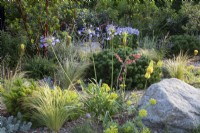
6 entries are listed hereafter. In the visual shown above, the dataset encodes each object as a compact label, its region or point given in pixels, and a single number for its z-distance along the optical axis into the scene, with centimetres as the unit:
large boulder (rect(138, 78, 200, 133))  461
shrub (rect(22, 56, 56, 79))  716
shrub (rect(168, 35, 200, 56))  973
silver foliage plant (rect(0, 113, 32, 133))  457
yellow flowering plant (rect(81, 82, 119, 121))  487
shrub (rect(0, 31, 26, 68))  782
